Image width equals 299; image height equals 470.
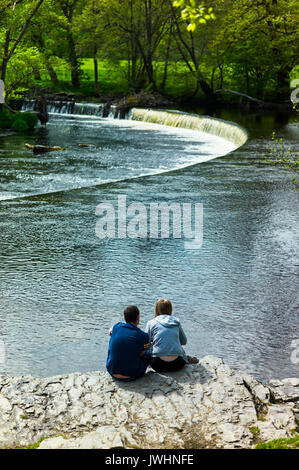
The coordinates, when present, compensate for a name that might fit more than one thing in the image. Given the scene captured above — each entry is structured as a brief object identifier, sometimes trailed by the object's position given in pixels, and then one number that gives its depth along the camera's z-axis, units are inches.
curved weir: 1306.5
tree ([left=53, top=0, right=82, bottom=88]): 2363.4
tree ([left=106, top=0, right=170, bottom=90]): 2058.3
